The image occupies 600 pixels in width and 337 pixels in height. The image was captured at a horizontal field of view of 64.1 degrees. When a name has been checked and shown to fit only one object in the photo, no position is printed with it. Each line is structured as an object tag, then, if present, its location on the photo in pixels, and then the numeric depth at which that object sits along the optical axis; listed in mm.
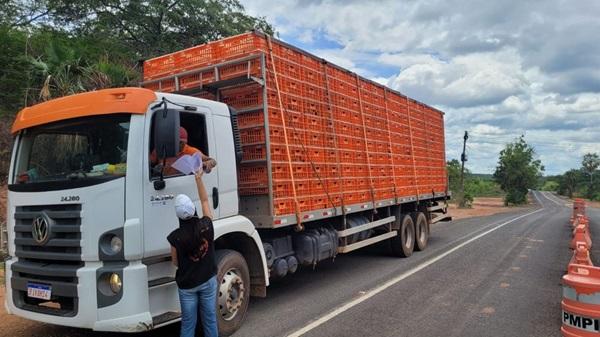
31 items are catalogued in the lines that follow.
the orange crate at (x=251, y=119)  6203
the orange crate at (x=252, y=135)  6199
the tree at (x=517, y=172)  73062
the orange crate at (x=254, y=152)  6197
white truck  4395
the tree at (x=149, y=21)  19273
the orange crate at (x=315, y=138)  7098
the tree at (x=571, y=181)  126250
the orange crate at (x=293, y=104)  6613
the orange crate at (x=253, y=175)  6186
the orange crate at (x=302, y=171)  6654
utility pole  49753
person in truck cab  4727
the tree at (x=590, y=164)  122950
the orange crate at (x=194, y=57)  6680
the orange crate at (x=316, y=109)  7195
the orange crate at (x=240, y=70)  6195
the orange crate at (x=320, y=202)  7082
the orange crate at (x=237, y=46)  6227
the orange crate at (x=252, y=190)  6180
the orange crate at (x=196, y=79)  6520
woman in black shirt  4285
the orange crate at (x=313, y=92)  7179
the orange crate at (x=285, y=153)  6234
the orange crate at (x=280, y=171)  6199
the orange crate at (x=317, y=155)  7082
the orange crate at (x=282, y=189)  6195
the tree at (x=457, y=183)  51812
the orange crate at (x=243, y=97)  6230
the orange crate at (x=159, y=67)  7129
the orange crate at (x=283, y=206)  6185
